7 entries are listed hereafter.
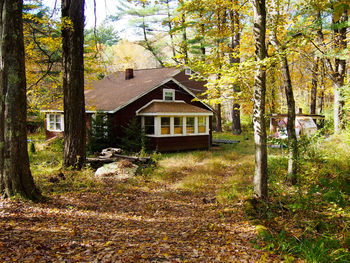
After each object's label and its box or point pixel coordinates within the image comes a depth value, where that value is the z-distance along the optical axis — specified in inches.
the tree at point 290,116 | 309.3
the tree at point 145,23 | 1159.9
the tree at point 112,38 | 1503.2
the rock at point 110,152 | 496.2
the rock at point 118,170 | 392.2
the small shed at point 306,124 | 701.3
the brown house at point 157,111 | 643.5
